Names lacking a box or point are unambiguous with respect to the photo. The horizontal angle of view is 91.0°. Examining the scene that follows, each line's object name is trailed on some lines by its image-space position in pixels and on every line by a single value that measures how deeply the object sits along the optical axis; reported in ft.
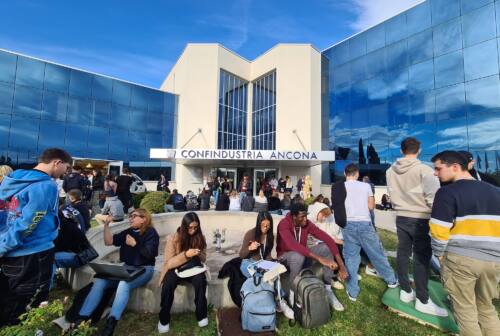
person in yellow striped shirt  7.11
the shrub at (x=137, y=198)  36.94
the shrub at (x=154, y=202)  33.19
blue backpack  9.24
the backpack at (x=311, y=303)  9.78
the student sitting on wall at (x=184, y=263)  9.96
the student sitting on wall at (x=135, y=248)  9.93
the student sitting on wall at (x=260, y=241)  12.04
